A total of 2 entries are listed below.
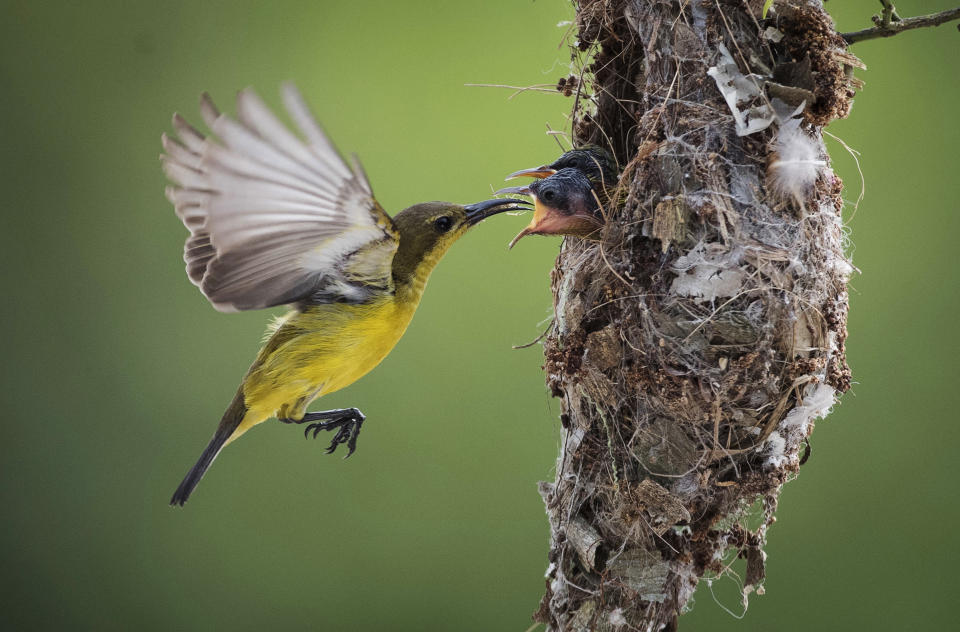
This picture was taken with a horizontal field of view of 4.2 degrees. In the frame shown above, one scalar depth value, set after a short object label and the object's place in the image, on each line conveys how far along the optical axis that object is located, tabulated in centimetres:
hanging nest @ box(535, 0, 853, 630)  346
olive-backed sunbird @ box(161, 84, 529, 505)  344
